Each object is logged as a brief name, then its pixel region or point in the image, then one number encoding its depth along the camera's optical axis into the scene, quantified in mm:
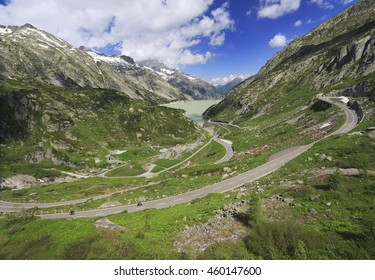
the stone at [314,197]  30517
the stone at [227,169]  68138
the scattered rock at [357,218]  24719
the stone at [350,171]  35538
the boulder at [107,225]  30016
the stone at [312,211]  27297
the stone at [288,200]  31022
